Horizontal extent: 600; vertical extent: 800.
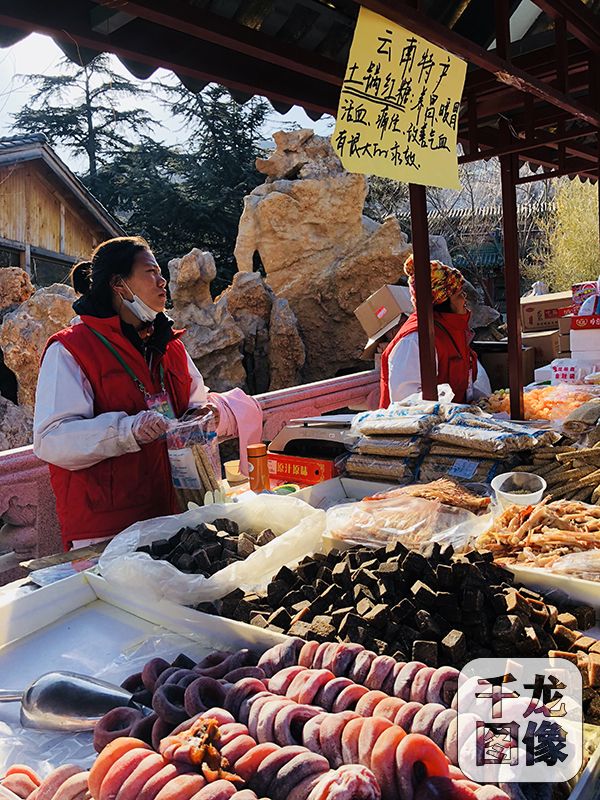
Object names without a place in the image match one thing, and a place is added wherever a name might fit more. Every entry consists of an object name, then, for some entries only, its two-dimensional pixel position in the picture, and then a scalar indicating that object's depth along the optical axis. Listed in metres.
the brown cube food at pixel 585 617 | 1.52
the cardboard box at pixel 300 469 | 2.70
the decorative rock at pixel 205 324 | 9.70
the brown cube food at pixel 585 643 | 1.37
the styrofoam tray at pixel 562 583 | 1.58
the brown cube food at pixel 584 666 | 1.27
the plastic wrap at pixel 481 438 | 2.37
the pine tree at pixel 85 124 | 22.31
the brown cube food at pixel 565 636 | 1.41
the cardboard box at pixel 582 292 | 4.34
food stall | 0.99
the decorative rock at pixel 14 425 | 7.36
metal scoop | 1.26
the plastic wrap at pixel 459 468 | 2.38
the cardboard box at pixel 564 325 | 4.97
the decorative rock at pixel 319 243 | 10.42
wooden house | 11.27
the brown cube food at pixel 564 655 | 1.32
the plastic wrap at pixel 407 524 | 2.00
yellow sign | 2.21
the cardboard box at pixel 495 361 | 4.76
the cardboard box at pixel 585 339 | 4.14
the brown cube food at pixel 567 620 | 1.46
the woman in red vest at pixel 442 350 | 3.79
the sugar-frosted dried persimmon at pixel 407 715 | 1.05
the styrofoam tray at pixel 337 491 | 2.52
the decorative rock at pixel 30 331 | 7.41
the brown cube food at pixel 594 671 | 1.25
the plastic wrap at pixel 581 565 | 1.66
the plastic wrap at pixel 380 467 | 2.52
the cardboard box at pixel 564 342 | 5.02
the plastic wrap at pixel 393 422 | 2.57
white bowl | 2.11
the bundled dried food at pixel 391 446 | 2.54
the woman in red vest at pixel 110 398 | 2.47
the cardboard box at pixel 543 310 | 5.63
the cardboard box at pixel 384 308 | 6.50
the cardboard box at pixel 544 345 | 5.16
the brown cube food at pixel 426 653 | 1.29
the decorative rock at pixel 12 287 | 8.32
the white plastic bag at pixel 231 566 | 1.67
